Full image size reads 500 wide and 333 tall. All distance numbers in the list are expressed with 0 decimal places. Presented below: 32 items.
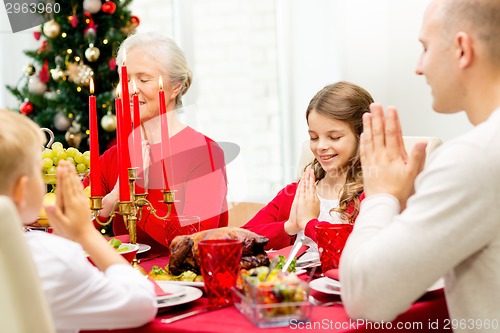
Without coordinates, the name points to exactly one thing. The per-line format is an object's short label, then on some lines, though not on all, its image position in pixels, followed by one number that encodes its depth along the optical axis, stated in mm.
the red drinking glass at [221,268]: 2252
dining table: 2095
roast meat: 2406
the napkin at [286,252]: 2713
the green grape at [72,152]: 2854
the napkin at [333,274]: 2327
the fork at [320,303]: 2242
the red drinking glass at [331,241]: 2429
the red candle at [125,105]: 2422
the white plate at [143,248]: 2816
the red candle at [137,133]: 2476
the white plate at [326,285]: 2276
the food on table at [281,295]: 2088
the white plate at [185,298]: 2204
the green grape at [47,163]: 2778
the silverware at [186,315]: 2151
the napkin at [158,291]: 2255
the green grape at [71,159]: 2821
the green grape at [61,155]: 2806
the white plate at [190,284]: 2383
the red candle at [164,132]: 2487
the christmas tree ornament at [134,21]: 5240
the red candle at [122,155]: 2405
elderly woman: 3322
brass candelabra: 2426
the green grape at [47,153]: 2801
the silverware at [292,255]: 2457
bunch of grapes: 2776
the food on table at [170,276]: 2438
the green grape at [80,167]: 2878
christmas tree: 5092
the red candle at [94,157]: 2419
